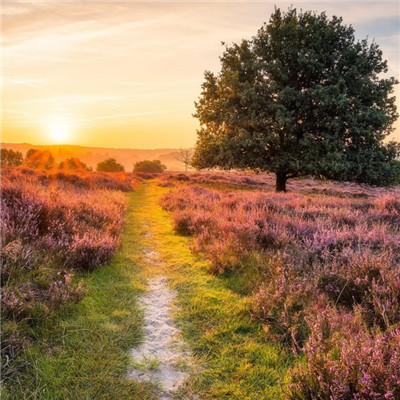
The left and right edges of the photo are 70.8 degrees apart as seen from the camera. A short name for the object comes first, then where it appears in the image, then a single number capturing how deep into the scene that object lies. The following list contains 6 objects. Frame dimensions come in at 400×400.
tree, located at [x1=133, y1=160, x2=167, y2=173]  79.81
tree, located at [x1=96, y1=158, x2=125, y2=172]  63.66
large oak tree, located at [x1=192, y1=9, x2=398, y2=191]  16.72
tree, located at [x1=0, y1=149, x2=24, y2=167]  80.56
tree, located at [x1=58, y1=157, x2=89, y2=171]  72.20
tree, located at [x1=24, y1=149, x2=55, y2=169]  71.60
